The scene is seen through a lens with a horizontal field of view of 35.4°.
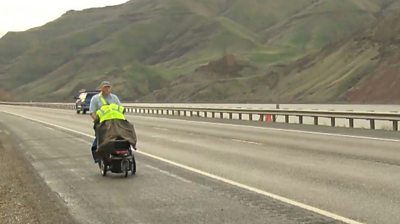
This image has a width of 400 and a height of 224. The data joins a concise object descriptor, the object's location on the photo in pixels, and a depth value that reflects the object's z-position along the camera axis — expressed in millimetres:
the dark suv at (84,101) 56125
